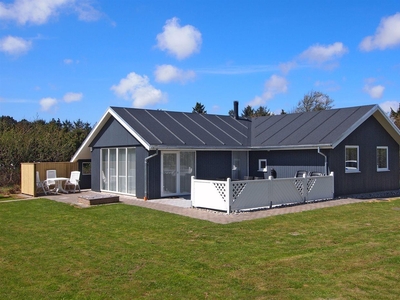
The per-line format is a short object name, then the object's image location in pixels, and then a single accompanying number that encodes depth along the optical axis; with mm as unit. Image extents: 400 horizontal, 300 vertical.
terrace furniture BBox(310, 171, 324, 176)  17384
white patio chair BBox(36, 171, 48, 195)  19617
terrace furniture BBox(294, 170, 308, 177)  18044
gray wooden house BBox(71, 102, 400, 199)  17234
